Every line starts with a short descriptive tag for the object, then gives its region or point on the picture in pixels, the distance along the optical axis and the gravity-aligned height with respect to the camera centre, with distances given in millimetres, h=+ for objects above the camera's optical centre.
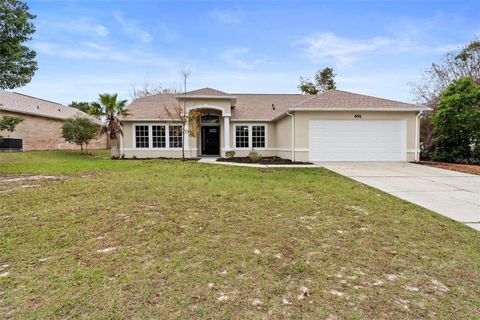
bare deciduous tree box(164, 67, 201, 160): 15862 +1974
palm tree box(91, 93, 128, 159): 16984 +2313
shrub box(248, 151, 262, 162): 15702 -591
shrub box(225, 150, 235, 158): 17500 -447
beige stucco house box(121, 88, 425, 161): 14773 +1220
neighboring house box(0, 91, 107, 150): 21930 +2641
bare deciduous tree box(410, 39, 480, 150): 19656 +5613
